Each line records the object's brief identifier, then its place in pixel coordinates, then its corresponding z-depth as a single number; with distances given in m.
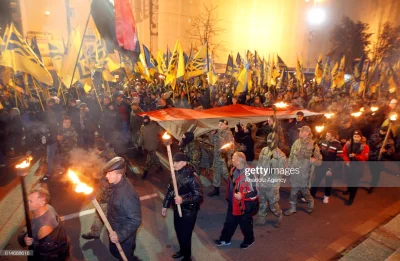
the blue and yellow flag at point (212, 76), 15.36
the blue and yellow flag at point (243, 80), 13.10
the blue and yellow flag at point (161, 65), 14.82
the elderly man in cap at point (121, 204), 3.41
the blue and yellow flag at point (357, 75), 16.08
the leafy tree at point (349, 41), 36.56
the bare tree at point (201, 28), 38.62
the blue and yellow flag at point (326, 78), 17.66
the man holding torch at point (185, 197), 4.19
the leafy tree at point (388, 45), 32.97
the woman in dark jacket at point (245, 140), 7.61
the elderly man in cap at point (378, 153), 7.63
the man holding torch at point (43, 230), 3.16
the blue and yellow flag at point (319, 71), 17.31
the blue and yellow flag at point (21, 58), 8.22
